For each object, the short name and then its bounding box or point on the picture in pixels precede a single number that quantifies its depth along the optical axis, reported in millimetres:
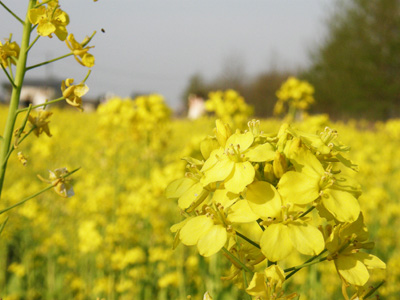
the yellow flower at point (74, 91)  209
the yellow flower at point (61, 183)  211
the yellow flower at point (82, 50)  209
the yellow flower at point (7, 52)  203
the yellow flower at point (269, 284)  172
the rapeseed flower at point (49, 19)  202
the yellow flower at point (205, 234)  176
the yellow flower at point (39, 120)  216
